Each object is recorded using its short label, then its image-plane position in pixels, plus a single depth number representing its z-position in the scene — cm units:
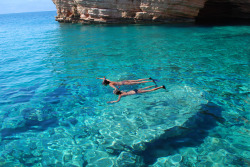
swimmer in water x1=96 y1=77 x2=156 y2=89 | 715
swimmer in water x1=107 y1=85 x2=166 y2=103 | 663
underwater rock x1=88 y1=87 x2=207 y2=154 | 478
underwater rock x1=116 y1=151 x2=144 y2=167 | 410
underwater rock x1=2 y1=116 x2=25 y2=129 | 553
